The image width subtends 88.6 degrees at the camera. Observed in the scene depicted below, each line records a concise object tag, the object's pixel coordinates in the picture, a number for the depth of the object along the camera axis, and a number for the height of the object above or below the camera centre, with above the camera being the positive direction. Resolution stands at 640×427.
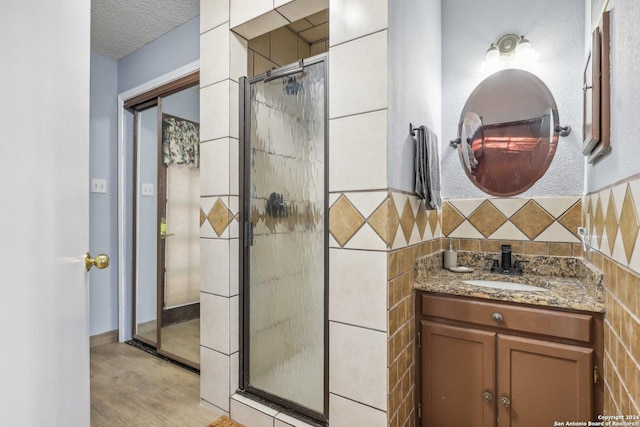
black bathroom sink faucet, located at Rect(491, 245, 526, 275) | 1.86 -0.31
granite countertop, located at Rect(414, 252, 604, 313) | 1.35 -0.36
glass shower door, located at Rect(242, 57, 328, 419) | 1.62 -0.15
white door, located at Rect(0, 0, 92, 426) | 0.76 +0.00
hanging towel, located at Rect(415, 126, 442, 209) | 1.60 +0.22
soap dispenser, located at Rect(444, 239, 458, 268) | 2.01 -0.29
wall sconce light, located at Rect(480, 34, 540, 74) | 1.89 +0.92
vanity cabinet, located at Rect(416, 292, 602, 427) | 1.32 -0.68
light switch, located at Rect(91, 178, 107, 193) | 2.79 +0.21
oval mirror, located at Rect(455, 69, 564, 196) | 1.88 +0.47
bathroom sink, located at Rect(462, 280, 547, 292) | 1.65 -0.39
